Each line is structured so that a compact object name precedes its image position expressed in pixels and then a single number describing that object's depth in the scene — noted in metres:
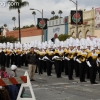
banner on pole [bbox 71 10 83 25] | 43.88
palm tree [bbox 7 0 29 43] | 65.56
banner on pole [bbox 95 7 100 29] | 52.77
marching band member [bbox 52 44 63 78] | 21.55
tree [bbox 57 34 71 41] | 50.84
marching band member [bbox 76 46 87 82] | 18.88
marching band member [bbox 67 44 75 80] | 20.12
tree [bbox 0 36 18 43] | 70.69
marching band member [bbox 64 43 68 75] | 21.12
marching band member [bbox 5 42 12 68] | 31.57
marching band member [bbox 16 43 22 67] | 31.84
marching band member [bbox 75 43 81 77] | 20.91
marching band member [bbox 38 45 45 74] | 24.23
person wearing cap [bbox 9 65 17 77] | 12.36
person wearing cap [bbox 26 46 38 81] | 19.44
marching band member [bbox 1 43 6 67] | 31.95
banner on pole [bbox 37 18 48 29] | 54.41
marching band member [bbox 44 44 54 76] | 23.02
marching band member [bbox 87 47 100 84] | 17.84
